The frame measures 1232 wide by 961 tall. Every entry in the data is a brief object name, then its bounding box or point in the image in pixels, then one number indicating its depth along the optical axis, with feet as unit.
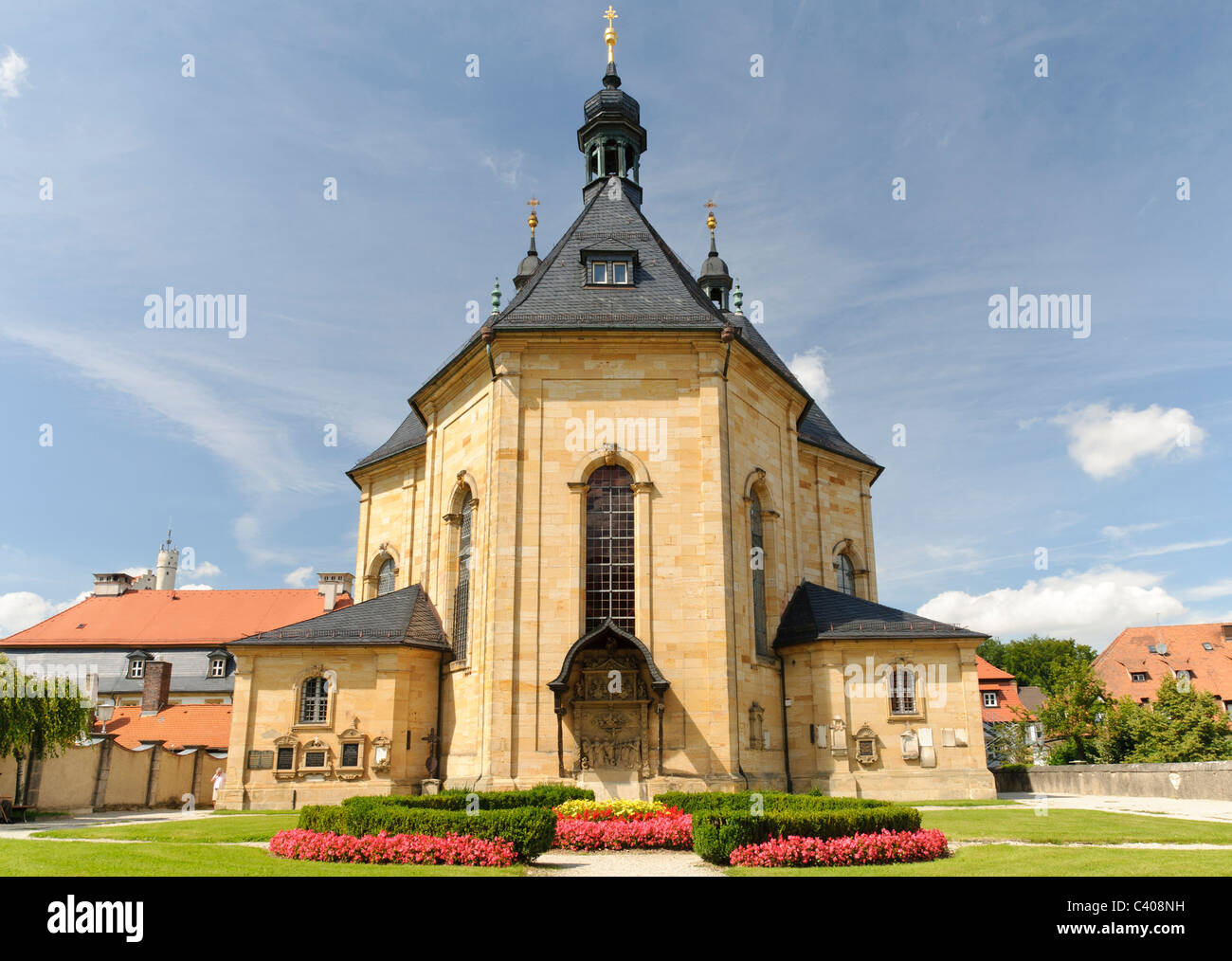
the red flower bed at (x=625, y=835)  58.80
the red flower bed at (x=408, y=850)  48.19
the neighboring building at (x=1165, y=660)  203.21
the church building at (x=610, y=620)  82.69
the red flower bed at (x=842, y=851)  48.37
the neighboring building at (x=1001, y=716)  191.72
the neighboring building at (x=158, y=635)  176.14
